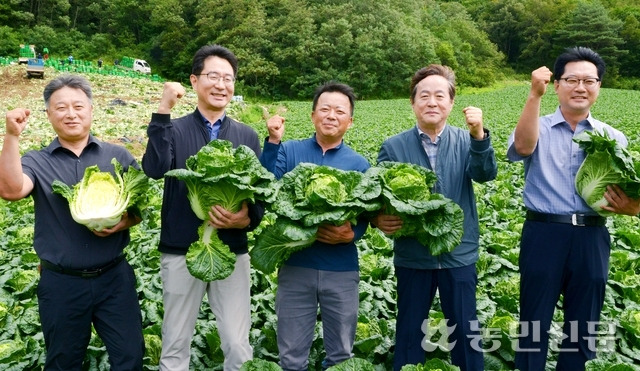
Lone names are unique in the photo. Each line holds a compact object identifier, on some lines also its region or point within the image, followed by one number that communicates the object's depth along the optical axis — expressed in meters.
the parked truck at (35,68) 30.64
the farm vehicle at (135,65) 47.79
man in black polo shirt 3.10
